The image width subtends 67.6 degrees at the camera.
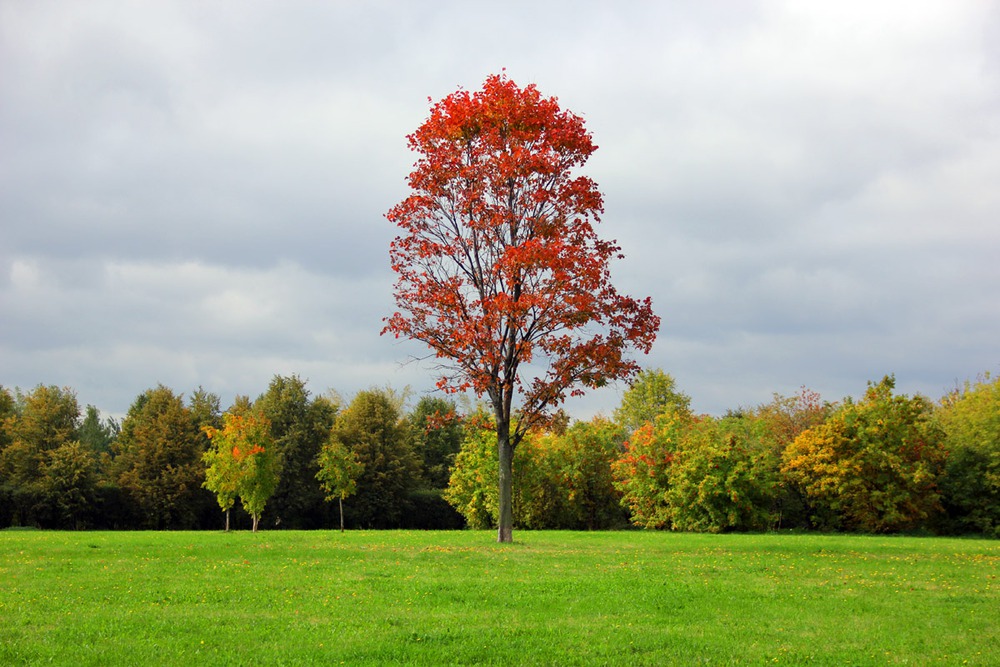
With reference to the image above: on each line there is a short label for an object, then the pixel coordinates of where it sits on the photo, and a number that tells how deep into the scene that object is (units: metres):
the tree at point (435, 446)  68.69
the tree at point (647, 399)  69.19
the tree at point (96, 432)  74.50
